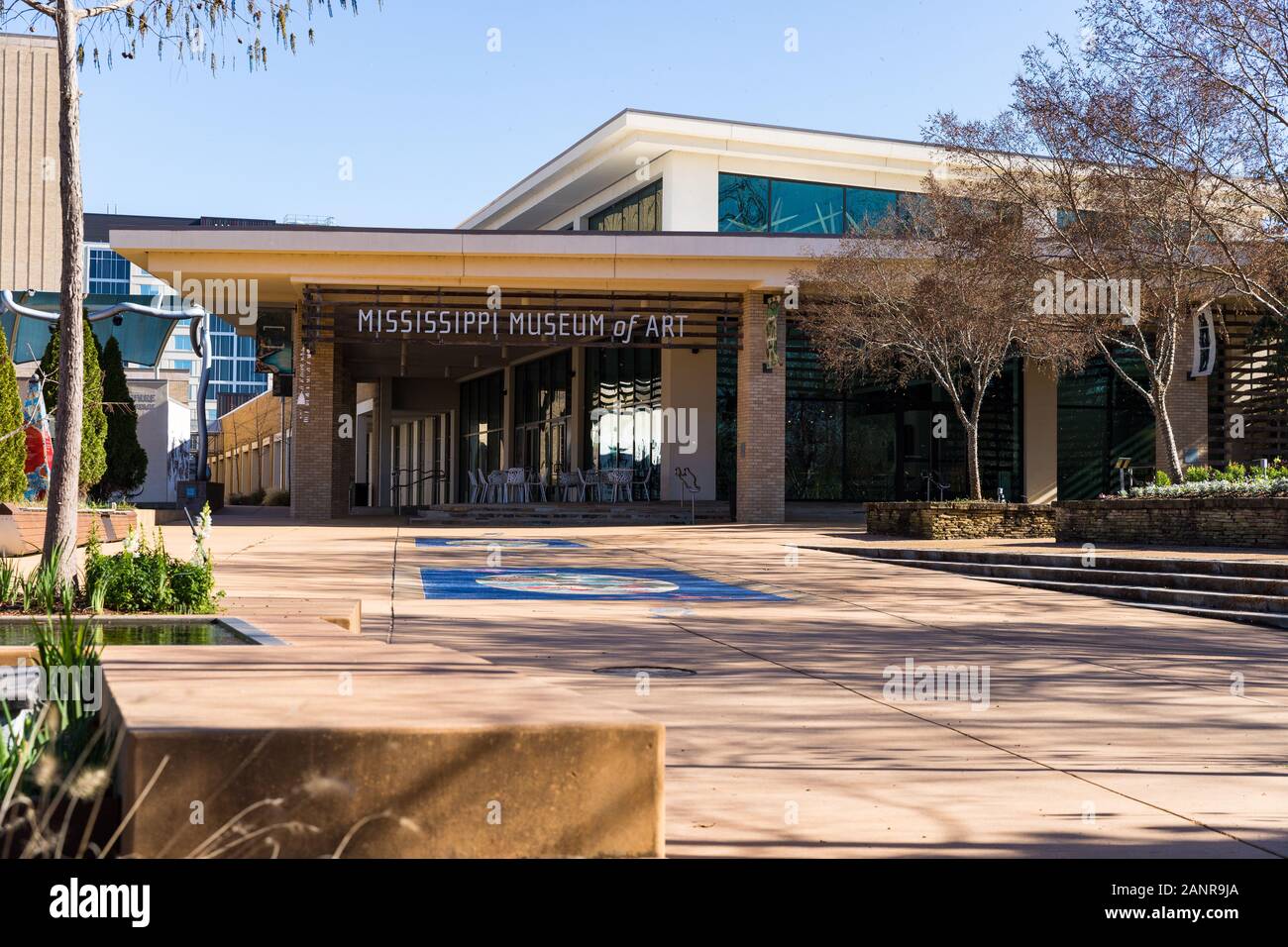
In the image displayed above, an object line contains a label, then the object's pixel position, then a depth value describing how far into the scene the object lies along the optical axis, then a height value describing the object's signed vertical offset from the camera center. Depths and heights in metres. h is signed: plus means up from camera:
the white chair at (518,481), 32.56 -0.10
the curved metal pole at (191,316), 28.58 +3.64
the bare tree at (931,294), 19.52 +3.00
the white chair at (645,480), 30.83 -0.08
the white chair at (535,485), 33.83 -0.21
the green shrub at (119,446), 25.03 +0.65
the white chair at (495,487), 33.50 -0.27
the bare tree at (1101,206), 17.38 +3.78
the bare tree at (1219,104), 15.69 +4.70
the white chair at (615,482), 30.30 -0.13
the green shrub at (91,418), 20.27 +0.99
